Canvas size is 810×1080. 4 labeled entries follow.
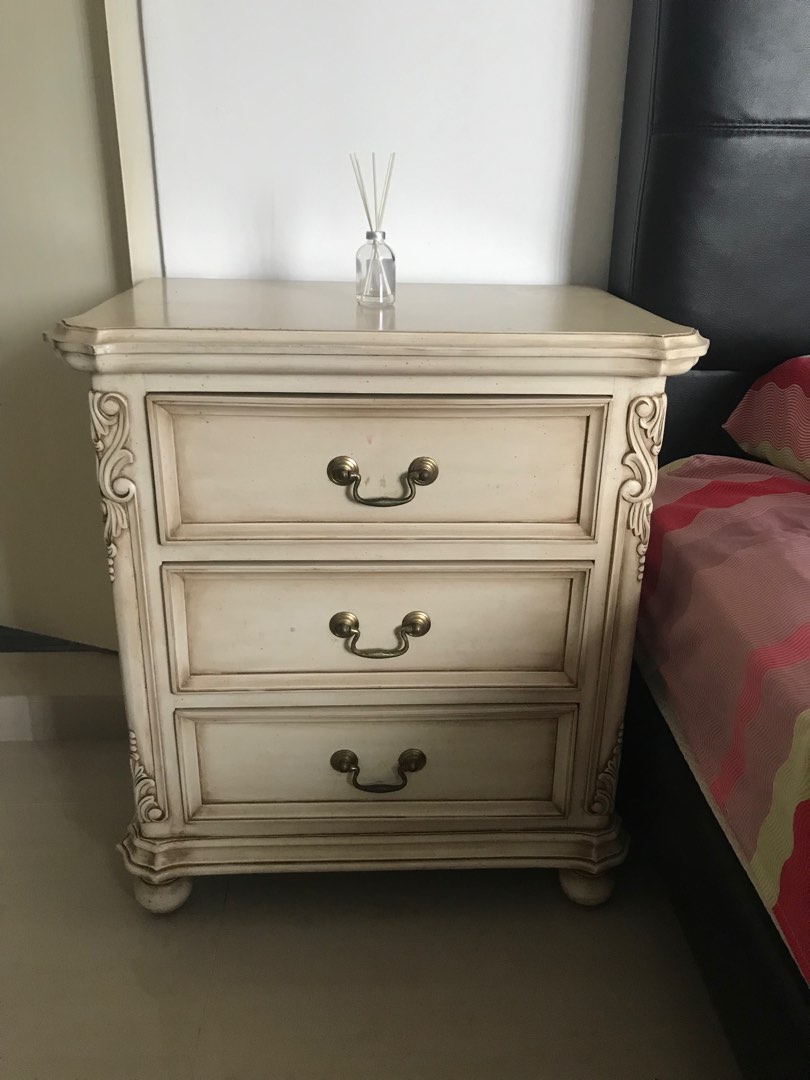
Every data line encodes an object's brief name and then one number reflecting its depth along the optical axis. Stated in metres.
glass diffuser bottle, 1.03
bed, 0.77
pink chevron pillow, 1.08
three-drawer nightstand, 0.86
